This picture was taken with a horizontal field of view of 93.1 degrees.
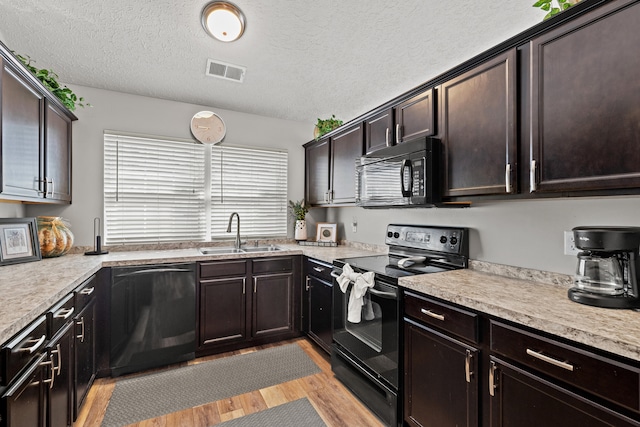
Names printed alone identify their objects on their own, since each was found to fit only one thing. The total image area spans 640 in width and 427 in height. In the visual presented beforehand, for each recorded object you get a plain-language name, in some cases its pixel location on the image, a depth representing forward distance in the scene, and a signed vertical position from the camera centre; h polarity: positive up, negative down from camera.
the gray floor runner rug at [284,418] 1.89 -1.31
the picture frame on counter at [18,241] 2.09 -0.19
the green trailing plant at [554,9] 1.37 +0.96
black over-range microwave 1.97 +0.28
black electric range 1.87 -0.68
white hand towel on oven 2.04 -0.52
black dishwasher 2.41 -0.84
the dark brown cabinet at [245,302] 2.73 -0.84
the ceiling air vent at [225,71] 2.46 +1.22
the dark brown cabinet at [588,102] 1.16 +0.47
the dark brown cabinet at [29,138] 1.70 +0.51
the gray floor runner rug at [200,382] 2.03 -1.30
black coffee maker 1.19 -0.22
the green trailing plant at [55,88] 2.15 +0.98
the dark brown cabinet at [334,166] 2.89 +0.52
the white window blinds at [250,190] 3.48 +0.29
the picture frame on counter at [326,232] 3.65 -0.22
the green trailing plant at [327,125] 3.42 +1.01
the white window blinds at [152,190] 3.01 +0.25
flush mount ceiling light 1.75 +1.19
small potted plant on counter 3.79 -0.10
